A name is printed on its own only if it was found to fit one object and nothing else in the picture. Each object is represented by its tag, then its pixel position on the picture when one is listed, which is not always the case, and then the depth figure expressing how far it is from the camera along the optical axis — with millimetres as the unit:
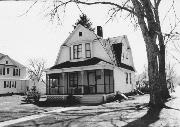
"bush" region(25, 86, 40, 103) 24219
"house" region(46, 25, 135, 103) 24219
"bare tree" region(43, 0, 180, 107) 13953
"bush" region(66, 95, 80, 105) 22119
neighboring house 45125
